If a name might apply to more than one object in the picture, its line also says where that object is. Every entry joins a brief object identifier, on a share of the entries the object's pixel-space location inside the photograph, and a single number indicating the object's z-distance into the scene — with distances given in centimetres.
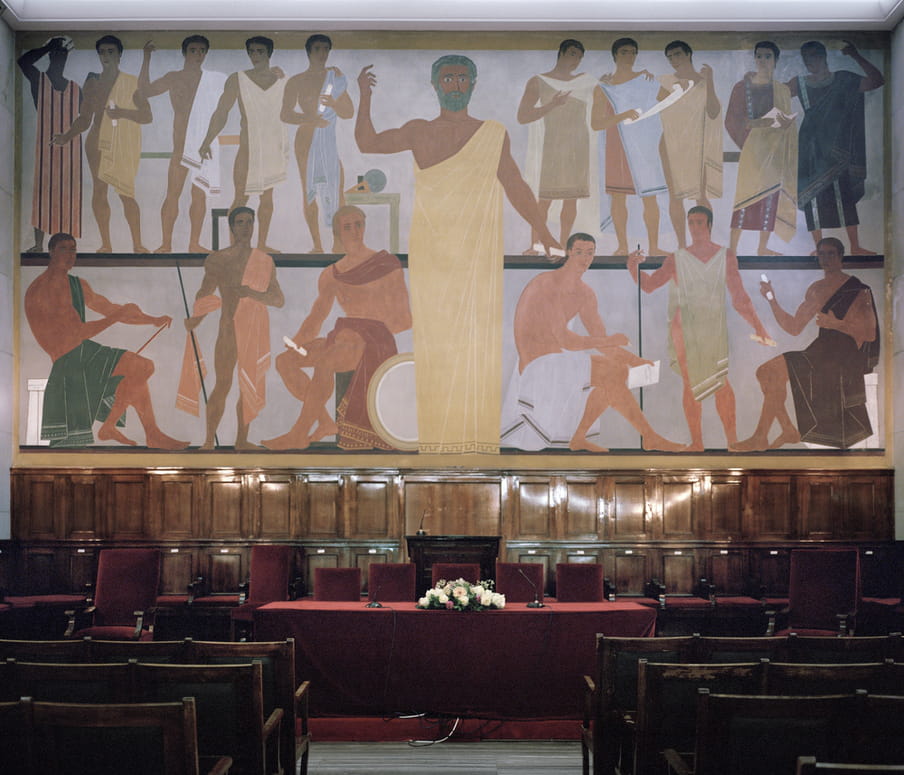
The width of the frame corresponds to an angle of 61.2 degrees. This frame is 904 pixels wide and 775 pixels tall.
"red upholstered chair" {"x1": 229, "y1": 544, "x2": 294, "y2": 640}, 807
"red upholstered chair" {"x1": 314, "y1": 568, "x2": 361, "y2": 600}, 703
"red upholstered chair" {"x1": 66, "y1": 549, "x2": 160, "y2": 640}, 759
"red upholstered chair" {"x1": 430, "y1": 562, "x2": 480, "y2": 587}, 704
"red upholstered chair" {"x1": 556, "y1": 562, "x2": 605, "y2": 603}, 717
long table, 543
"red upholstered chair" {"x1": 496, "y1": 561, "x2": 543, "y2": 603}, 715
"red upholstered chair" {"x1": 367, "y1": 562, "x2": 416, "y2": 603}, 721
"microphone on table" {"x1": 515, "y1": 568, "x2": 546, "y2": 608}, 602
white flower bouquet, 569
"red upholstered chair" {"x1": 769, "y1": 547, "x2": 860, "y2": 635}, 733
